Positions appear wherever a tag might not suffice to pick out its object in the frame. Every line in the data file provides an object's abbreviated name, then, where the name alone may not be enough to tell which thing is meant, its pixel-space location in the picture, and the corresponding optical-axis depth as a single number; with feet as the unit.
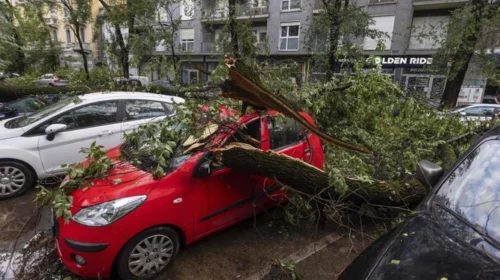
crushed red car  8.24
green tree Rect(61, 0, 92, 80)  38.55
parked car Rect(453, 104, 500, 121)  35.64
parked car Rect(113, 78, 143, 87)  26.78
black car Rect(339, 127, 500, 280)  5.06
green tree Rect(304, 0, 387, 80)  34.50
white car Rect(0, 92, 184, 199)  13.83
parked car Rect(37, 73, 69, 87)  55.08
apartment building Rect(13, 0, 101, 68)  103.62
